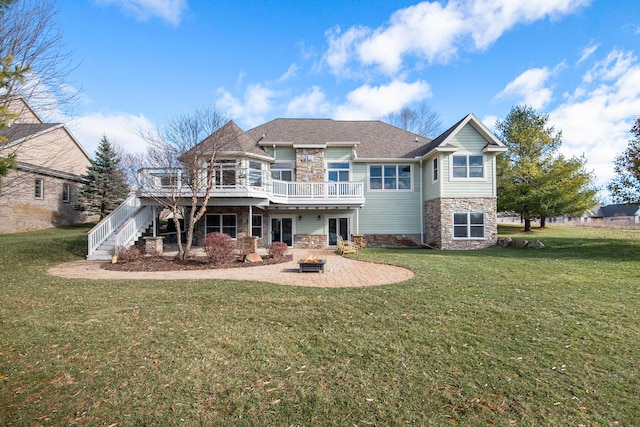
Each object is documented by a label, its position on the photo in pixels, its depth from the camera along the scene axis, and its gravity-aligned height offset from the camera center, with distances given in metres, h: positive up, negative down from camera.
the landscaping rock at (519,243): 15.84 -1.23
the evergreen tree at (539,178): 23.56 +3.72
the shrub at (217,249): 11.65 -1.12
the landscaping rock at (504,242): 16.38 -1.20
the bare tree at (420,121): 35.47 +12.81
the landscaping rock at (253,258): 12.13 -1.55
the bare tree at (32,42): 7.19 +4.86
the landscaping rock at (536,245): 15.43 -1.30
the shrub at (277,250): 12.80 -1.29
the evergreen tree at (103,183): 23.09 +3.17
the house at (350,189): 15.45 +1.89
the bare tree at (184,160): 12.59 +2.82
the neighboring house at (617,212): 57.38 +2.03
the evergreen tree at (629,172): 14.05 +2.46
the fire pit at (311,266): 9.86 -1.55
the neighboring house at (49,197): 19.91 +1.90
